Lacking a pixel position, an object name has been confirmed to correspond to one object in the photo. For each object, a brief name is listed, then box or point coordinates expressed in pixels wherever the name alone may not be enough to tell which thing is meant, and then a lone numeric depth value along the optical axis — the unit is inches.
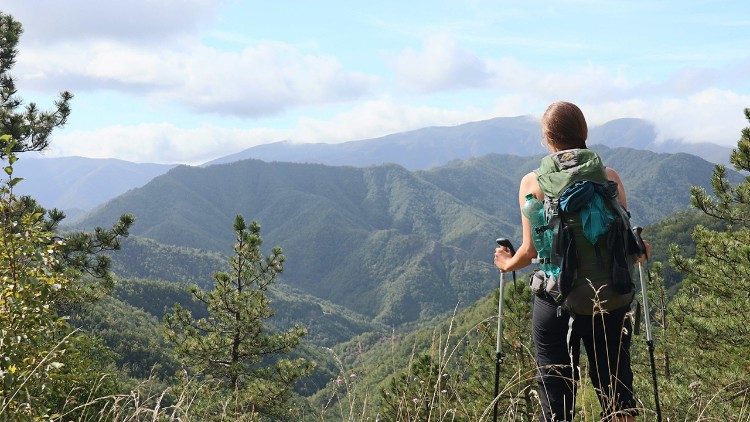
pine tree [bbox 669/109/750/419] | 379.6
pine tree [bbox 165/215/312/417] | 591.5
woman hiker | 105.0
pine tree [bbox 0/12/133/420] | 108.2
